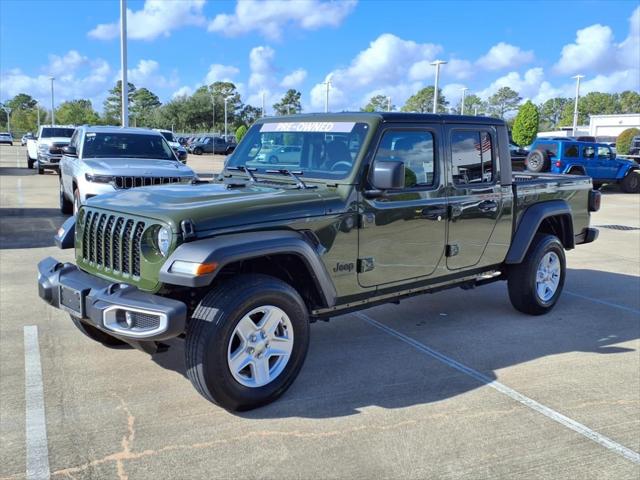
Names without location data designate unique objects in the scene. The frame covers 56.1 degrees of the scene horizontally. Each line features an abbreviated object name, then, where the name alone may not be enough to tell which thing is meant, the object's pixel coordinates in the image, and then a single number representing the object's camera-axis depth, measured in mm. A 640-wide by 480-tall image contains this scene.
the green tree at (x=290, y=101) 108000
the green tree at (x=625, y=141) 38638
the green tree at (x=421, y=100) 110062
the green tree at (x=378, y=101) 111300
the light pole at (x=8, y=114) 94856
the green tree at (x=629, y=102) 112850
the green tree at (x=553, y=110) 126812
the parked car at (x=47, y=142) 21312
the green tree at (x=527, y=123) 47456
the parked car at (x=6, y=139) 62656
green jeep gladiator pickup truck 3496
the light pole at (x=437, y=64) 34416
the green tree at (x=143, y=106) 98119
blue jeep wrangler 19891
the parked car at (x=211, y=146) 47438
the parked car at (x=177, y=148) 21428
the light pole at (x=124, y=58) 20625
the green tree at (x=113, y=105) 100538
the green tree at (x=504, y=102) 114562
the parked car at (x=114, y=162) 9305
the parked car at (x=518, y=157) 22214
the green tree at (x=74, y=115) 88938
